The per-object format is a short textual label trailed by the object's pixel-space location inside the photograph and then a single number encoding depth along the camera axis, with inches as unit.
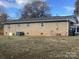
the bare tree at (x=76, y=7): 807.0
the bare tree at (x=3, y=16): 958.5
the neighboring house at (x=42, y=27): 516.5
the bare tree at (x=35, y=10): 950.3
